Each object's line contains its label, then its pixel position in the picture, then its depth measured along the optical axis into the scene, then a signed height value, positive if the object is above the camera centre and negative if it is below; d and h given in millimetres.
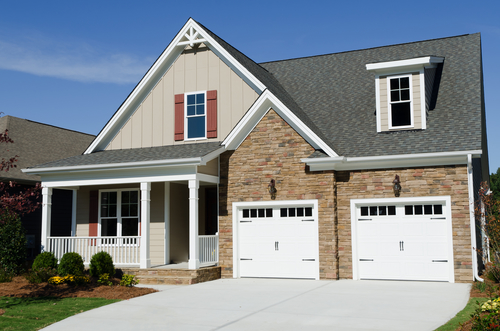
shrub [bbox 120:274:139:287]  12801 -1802
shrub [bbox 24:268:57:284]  13156 -1710
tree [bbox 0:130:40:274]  14438 -943
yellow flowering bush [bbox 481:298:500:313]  7379 -1483
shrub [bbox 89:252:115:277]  13336 -1451
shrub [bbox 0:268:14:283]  13608 -1793
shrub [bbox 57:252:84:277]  12969 -1439
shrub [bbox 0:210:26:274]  14445 -961
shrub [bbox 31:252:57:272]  13922 -1421
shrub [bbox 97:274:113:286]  13008 -1810
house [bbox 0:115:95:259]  19948 +2427
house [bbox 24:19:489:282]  13547 +1223
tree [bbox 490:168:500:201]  55288 +2866
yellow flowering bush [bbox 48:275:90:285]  12805 -1773
